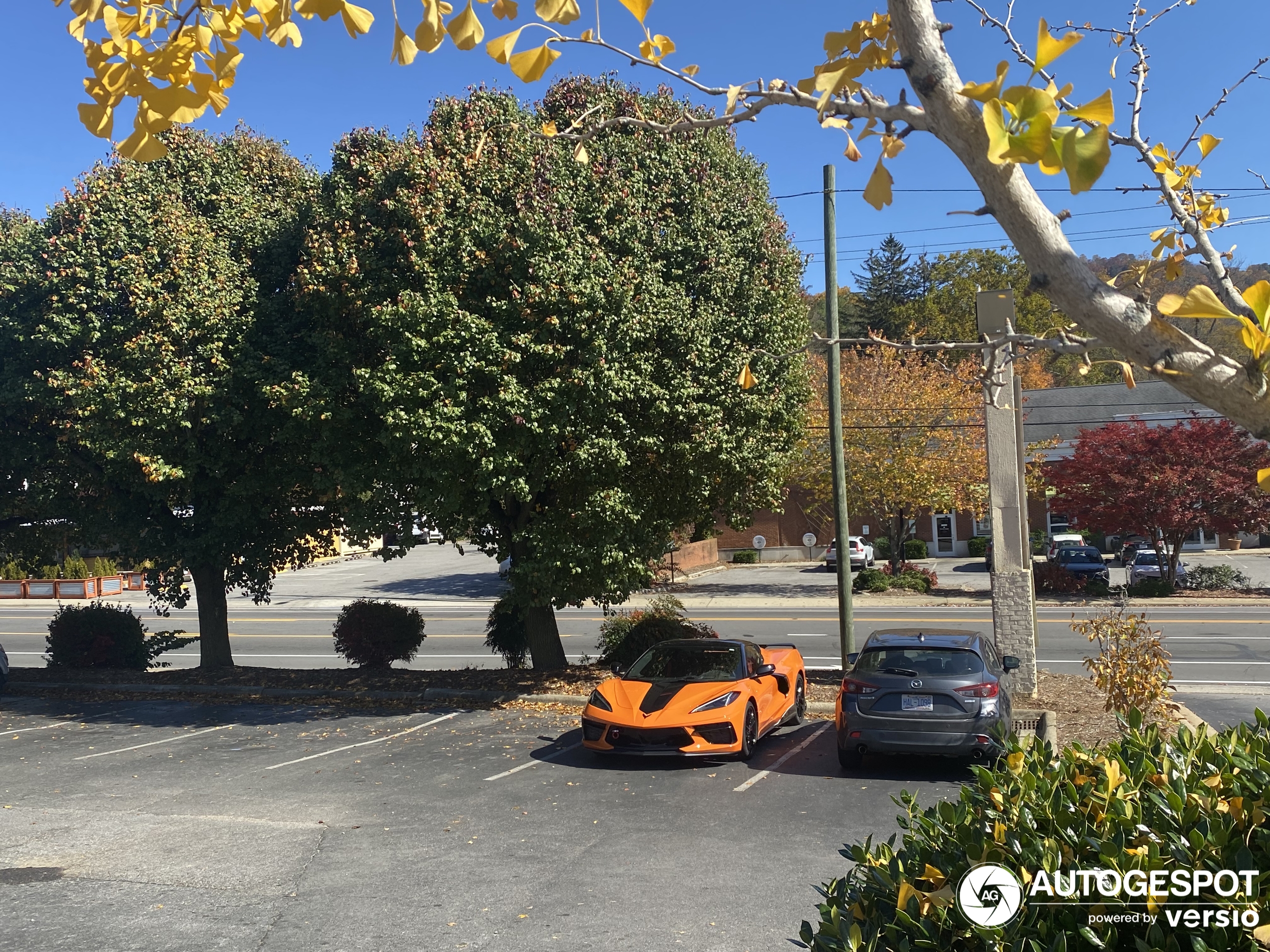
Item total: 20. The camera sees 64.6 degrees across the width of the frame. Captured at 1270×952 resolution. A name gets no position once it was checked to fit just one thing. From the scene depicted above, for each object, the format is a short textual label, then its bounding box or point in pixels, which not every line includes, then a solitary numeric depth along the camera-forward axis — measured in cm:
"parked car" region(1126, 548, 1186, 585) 3155
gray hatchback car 948
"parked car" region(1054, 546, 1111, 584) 3244
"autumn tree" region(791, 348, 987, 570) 3438
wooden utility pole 1520
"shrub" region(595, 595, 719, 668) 1603
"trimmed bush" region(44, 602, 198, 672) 1880
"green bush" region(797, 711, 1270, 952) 295
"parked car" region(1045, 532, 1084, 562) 4041
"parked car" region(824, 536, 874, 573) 4197
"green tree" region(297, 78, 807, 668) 1262
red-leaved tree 2906
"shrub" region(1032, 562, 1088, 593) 3183
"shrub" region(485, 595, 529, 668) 1731
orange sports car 1051
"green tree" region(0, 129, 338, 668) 1423
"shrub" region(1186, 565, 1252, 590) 3106
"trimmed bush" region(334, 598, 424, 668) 1788
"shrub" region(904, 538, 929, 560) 4662
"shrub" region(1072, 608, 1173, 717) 945
